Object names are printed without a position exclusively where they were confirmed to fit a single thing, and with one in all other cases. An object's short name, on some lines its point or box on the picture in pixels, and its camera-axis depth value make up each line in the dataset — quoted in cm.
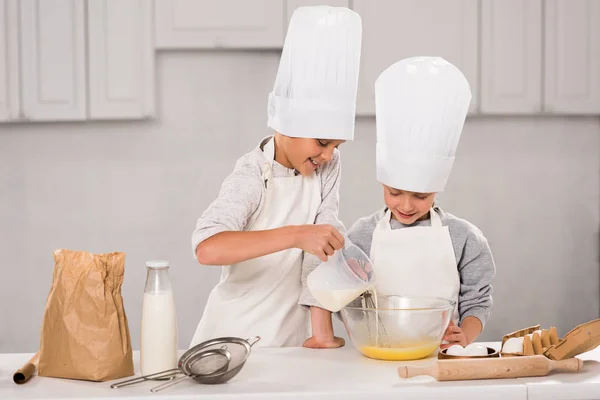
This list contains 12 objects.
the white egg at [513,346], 293
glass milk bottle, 284
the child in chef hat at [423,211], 323
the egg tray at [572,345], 288
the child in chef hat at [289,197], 310
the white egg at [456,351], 290
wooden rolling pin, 281
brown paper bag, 281
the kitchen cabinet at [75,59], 491
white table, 274
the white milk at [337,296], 300
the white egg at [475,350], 290
